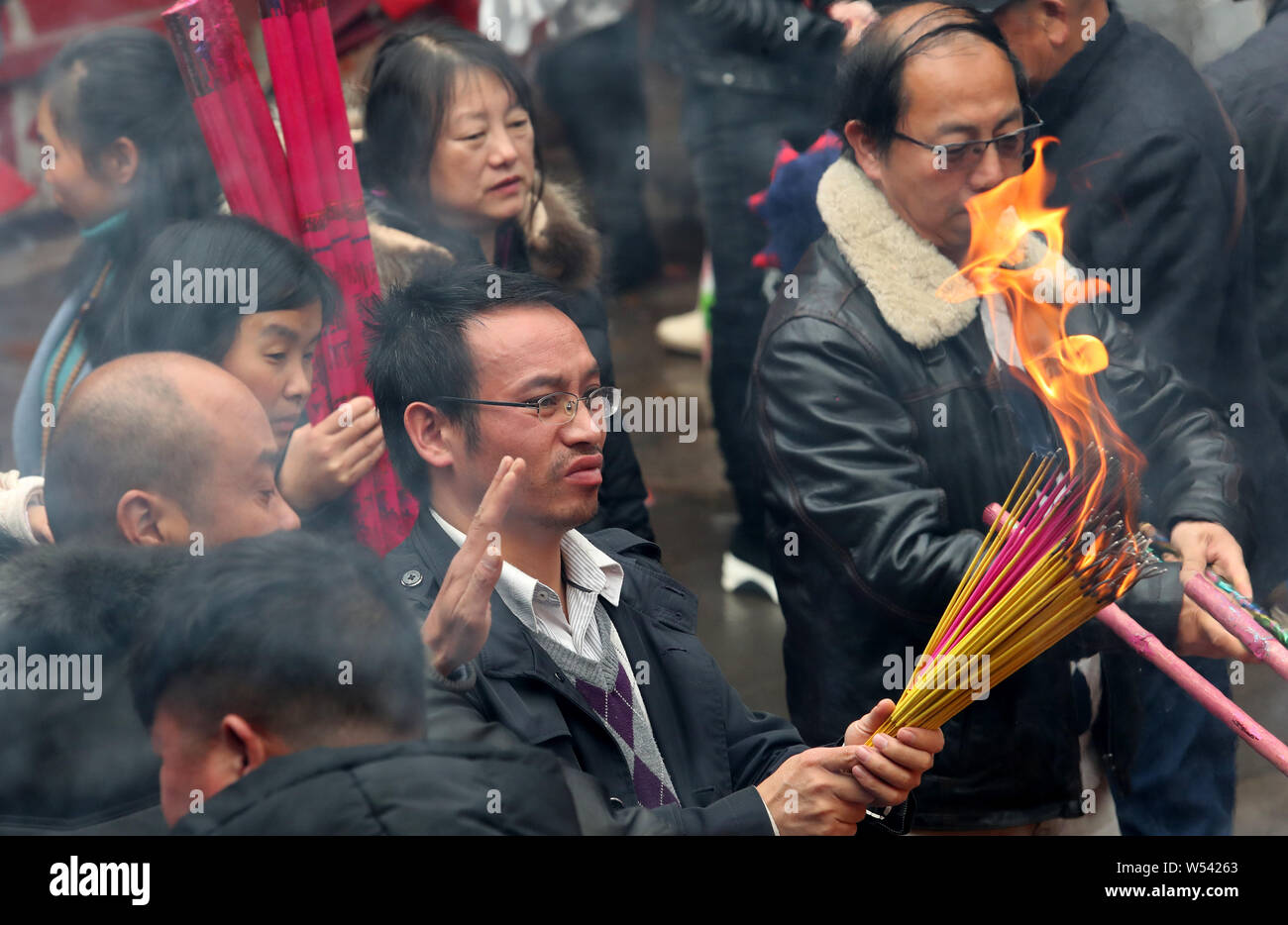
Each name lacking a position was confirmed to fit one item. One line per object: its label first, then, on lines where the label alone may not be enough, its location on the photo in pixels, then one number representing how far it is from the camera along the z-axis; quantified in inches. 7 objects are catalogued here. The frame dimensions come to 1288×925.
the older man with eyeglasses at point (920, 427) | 187.5
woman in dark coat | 196.3
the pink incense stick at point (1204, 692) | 180.4
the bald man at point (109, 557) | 175.4
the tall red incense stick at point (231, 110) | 184.5
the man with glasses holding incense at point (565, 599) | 177.3
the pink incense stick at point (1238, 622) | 181.4
